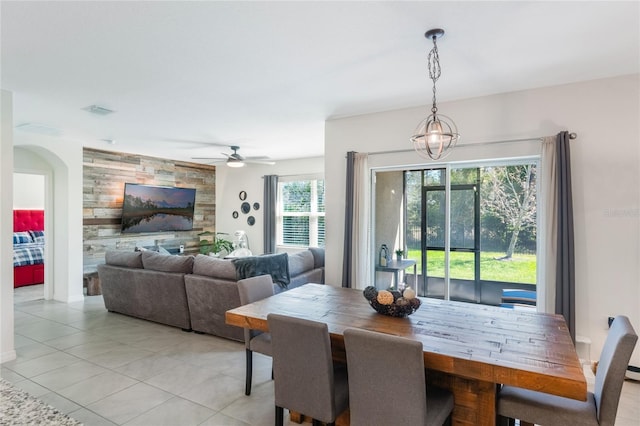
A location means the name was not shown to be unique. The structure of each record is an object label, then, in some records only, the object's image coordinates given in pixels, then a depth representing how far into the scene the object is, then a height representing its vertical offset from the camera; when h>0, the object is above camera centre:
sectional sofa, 4.02 -0.94
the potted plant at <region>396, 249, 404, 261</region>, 4.57 -0.57
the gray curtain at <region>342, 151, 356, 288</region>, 4.27 -0.23
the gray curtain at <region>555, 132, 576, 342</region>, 3.12 -0.28
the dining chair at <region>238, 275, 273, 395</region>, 2.73 -1.01
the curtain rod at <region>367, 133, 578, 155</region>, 3.20 +0.73
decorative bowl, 2.34 -0.64
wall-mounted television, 6.76 +0.08
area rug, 0.96 -0.60
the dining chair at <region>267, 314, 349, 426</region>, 1.87 -0.90
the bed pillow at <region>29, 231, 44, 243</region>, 8.03 -0.57
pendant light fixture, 2.31 +0.55
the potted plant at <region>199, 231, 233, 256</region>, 8.21 -0.84
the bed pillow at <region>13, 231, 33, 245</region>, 7.70 -0.59
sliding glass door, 3.72 -0.19
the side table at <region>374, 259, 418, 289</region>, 4.45 -0.73
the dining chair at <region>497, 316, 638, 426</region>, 1.66 -1.01
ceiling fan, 5.70 +0.93
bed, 7.03 -0.77
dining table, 1.60 -0.73
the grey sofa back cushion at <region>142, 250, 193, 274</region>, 4.37 -0.66
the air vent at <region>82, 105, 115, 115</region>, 3.89 +1.19
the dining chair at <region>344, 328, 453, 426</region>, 1.60 -0.83
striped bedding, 7.00 -0.89
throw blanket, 3.96 -0.66
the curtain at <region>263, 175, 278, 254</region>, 7.78 -0.02
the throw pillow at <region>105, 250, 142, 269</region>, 4.83 -0.68
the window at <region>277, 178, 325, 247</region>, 7.55 -0.02
